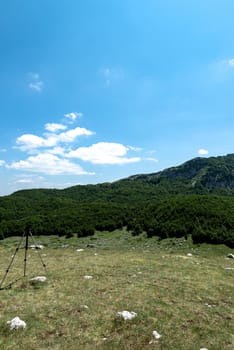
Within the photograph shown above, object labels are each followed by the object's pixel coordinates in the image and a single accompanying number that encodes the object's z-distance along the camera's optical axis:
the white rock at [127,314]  9.50
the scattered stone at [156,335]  8.45
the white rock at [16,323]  8.84
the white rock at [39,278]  13.46
